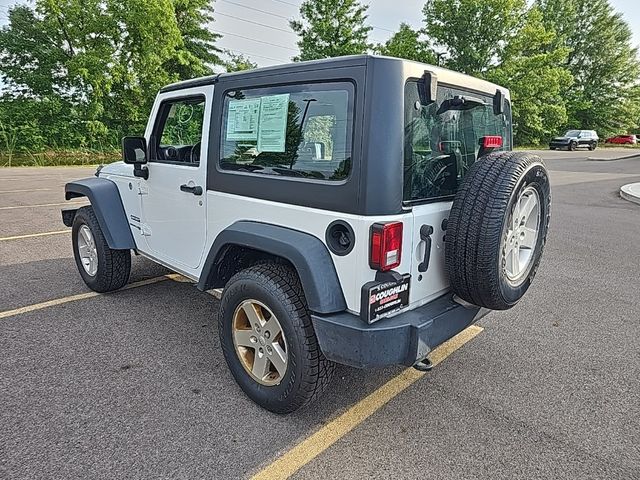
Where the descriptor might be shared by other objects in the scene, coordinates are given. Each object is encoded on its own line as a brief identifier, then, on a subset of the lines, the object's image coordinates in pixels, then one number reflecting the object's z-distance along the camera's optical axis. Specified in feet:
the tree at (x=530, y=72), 113.50
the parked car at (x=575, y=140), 116.26
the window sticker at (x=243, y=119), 8.71
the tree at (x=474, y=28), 113.91
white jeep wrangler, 7.00
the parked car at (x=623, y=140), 152.87
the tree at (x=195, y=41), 91.02
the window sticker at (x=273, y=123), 8.19
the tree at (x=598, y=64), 142.92
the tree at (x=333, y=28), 102.58
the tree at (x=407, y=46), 110.73
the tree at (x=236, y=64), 103.71
